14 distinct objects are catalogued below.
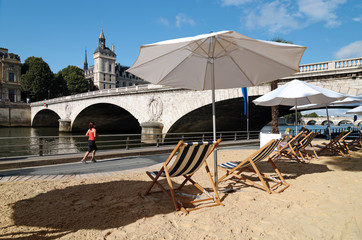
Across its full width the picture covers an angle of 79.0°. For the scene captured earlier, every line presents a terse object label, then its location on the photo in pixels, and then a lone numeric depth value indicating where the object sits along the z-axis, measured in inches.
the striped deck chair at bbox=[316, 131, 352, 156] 302.2
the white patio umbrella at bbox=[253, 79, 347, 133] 244.4
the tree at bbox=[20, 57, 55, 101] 2134.6
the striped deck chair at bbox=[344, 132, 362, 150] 395.6
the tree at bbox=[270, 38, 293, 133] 519.2
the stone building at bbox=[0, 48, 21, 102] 2139.5
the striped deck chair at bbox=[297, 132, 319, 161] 267.7
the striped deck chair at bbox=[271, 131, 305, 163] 252.9
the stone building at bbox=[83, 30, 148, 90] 2967.5
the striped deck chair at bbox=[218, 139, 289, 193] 145.7
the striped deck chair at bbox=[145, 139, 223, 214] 114.1
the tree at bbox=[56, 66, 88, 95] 2452.0
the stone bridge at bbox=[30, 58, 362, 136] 518.3
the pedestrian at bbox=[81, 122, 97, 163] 271.9
